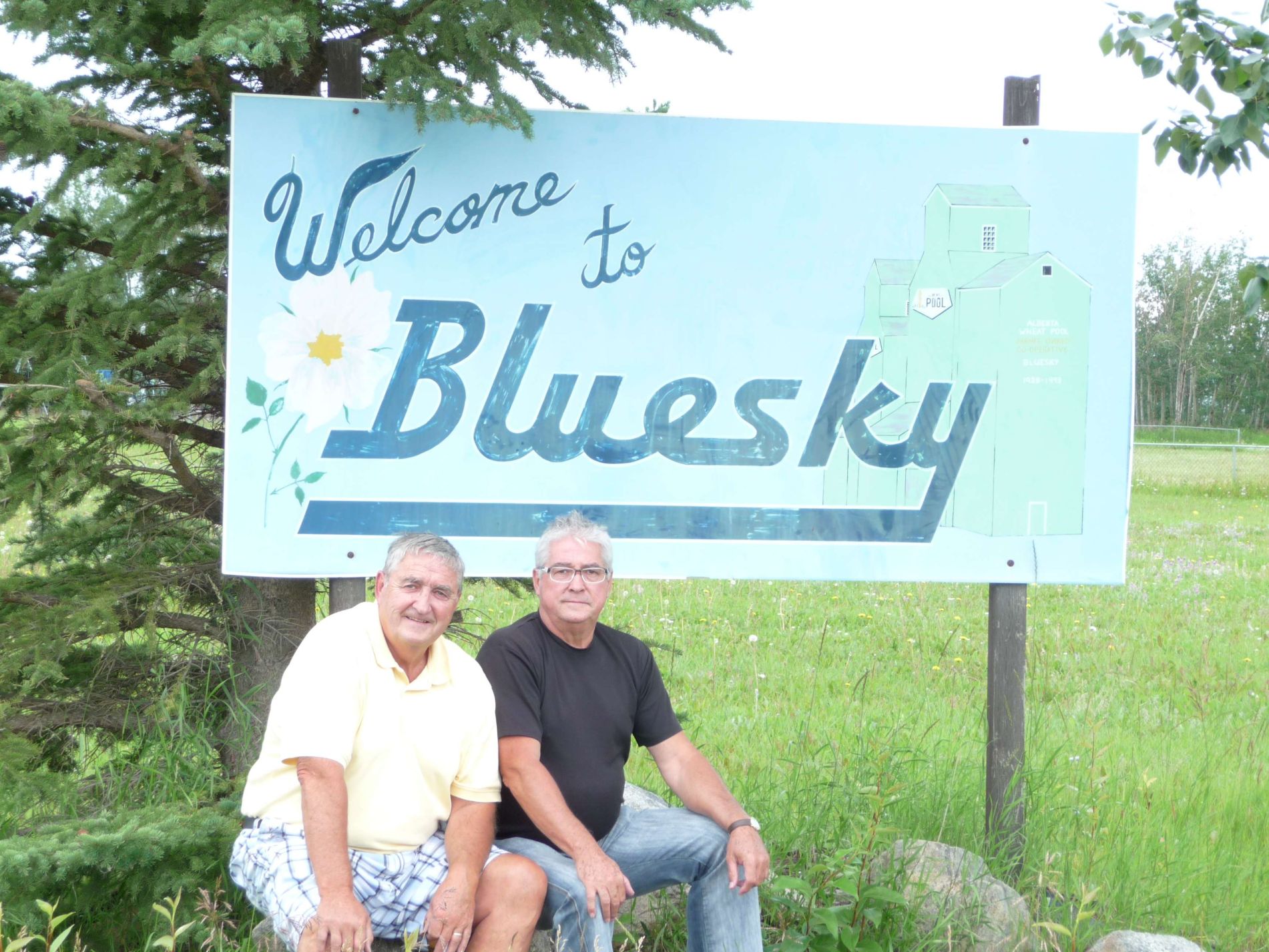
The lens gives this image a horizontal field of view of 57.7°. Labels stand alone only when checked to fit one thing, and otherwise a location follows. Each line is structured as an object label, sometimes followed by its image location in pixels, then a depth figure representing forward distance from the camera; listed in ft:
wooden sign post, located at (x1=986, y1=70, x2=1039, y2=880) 13.16
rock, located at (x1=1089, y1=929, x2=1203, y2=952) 11.09
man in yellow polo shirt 9.12
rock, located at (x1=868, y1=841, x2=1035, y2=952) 11.30
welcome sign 12.02
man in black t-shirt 10.01
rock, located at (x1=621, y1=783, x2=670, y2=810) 13.74
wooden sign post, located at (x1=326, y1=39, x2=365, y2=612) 12.17
